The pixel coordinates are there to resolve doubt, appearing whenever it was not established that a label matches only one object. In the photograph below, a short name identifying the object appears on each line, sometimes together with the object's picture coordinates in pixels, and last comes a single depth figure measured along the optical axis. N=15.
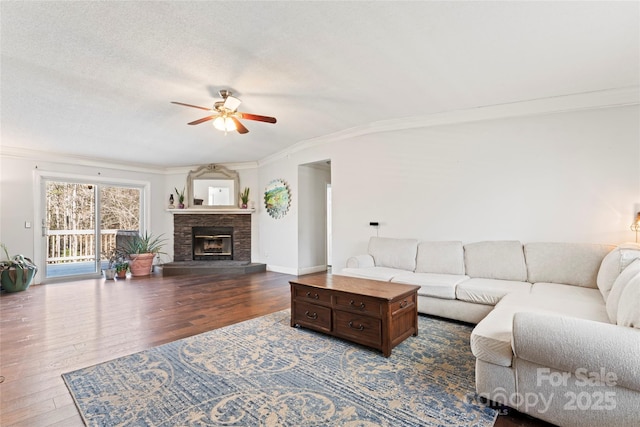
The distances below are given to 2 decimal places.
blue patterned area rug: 1.77
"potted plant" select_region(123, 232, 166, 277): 6.61
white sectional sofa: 1.52
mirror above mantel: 7.57
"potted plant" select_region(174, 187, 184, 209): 7.48
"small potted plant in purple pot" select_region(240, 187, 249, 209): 7.36
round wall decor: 6.66
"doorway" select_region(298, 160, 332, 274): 6.53
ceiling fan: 3.53
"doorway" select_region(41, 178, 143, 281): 6.08
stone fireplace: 7.46
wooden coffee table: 2.58
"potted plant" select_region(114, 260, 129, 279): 6.29
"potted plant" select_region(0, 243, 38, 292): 4.96
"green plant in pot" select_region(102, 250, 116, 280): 6.21
